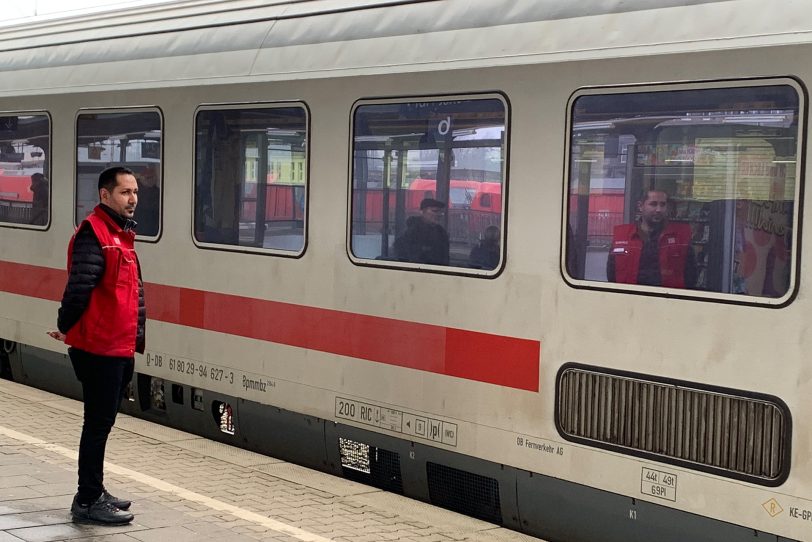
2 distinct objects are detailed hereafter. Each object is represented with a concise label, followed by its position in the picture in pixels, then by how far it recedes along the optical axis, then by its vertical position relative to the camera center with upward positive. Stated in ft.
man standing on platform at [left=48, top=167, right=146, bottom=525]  20.54 -2.23
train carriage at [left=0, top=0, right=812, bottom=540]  17.79 -0.85
